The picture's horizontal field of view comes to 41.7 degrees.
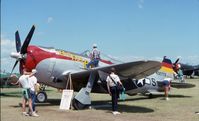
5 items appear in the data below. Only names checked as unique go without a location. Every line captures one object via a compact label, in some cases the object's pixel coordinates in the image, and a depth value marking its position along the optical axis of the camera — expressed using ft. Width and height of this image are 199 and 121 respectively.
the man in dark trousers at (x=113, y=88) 28.53
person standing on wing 34.34
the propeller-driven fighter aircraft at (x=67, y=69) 31.87
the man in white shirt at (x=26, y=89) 27.16
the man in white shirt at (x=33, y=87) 27.46
